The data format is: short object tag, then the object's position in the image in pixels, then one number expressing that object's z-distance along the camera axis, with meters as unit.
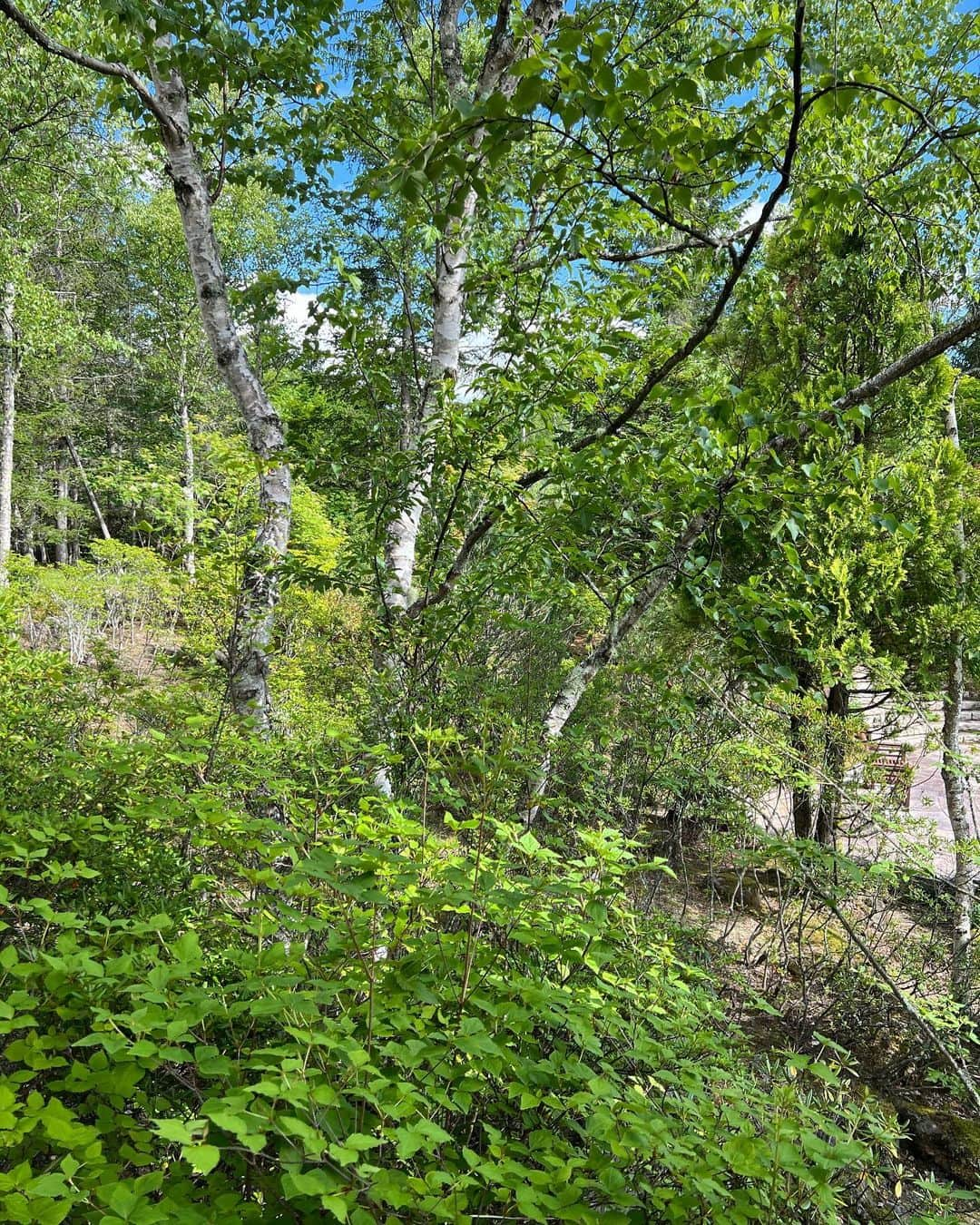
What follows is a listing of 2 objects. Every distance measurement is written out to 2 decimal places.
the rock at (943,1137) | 3.54
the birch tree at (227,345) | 3.12
